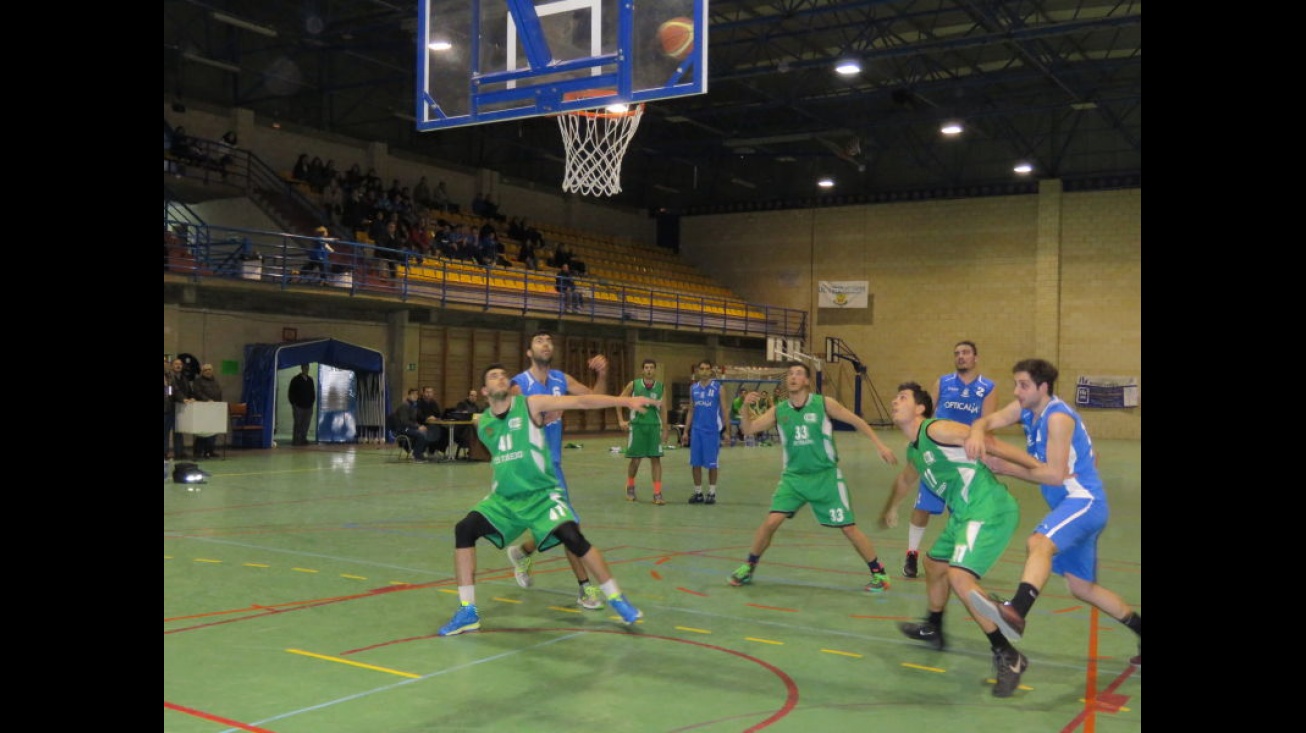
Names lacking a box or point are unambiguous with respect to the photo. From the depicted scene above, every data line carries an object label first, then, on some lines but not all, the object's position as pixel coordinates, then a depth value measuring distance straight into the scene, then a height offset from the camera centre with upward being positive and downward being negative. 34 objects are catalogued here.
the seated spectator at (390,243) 26.58 +3.38
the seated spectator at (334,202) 28.08 +4.67
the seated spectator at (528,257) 31.79 +3.62
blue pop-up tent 24.72 -0.38
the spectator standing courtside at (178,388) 19.19 -0.24
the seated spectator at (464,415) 21.96 -0.76
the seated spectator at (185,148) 24.44 +5.17
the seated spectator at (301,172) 28.47 +5.40
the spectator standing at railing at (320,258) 23.00 +2.65
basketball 9.98 +3.17
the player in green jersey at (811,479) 8.59 -0.79
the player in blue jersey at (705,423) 15.12 -0.62
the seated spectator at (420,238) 28.68 +3.72
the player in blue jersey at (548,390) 7.63 -0.10
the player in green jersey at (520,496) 6.96 -0.78
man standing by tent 24.75 -0.41
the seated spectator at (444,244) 28.72 +3.57
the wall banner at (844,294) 37.91 +3.08
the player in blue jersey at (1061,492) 5.90 -0.62
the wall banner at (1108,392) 33.81 -0.28
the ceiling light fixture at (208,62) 25.16 +7.40
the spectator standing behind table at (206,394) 20.50 -0.36
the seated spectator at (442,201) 32.31 +5.36
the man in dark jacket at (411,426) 21.19 -0.99
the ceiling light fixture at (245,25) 23.18 +7.64
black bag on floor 15.74 -1.45
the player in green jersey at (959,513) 5.79 -0.76
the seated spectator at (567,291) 29.58 +2.43
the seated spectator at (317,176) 28.55 +5.33
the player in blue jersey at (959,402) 9.34 -0.18
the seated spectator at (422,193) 31.70 +5.44
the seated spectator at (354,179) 29.33 +5.44
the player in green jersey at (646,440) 14.62 -0.84
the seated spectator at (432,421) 21.19 -0.86
